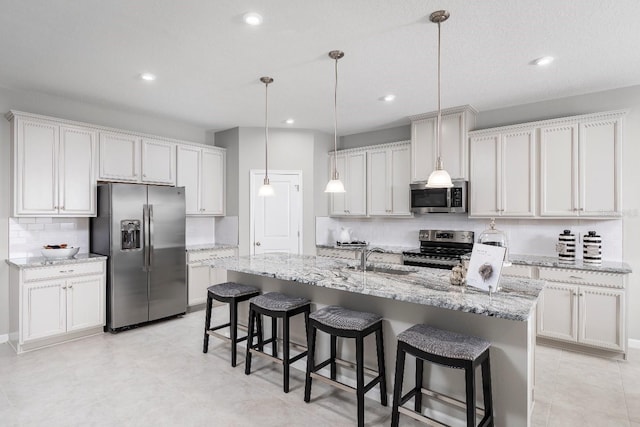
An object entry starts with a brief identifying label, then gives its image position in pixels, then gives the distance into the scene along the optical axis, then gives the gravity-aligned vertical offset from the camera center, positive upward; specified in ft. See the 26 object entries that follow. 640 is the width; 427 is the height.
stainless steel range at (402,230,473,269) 14.17 -1.44
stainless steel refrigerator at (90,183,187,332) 13.25 -1.35
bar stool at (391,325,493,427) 5.97 -2.52
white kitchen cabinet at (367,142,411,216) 16.34 +1.71
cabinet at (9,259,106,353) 11.46 -3.05
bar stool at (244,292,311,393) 8.90 -2.58
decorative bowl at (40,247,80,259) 12.20 -1.33
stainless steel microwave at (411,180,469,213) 14.34 +0.72
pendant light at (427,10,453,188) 7.79 +0.93
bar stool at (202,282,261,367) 10.39 -2.53
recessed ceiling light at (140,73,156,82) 11.05 +4.45
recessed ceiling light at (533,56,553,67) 9.77 +4.41
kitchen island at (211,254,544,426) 6.49 -2.08
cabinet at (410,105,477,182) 14.37 +3.16
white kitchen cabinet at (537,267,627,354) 10.82 -3.01
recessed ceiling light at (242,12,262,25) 7.75 +4.45
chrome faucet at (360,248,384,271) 9.40 -1.25
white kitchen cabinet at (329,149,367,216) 17.84 +1.57
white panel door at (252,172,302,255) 17.63 -0.04
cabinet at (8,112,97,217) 11.89 +1.70
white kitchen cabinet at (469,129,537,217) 13.11 +1.62
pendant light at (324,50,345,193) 10.05 +0.88
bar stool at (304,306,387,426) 7.36 -2.62
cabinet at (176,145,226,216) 16.55 +1.84
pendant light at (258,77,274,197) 11.18 +0.90
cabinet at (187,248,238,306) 15.89 -2.79
